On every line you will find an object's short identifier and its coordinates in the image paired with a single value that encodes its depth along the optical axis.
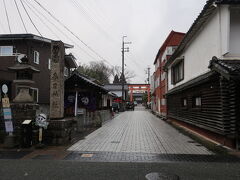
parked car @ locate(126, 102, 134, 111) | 51.38
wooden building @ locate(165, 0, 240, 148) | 7.80
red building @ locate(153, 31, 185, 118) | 24.45
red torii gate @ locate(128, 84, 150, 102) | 61.28
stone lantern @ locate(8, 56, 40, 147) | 8.28
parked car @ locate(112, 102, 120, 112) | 39.92
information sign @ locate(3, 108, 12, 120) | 8.38
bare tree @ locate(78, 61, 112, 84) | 52.27
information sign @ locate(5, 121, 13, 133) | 8.39
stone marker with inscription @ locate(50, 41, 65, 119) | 9.12
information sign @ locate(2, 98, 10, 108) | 8.39
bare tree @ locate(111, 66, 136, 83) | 74.94
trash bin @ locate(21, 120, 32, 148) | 8.13
